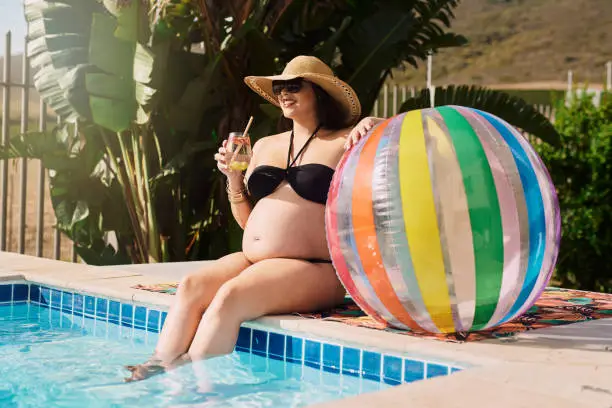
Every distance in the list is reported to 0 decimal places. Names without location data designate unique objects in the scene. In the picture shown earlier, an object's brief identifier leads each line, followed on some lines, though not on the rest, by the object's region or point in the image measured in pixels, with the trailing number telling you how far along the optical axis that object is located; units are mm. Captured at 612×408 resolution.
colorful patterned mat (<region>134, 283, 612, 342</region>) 3833
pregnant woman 4039
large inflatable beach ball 3316
